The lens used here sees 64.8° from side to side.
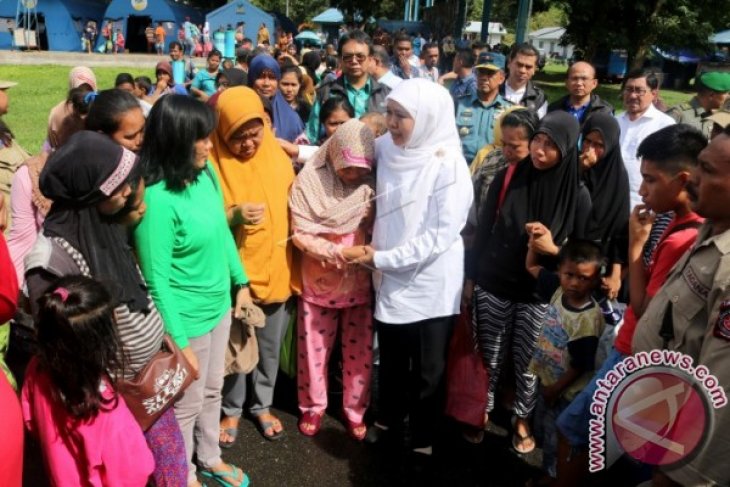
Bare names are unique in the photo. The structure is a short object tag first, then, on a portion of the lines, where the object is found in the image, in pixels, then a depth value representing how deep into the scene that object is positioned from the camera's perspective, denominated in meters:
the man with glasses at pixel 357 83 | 4.80
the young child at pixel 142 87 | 6.81
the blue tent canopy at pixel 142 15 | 27.25
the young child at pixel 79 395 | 1.74
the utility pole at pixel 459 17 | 22.03
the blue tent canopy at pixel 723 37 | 30.62
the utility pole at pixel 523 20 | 10.36
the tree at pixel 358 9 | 32.78
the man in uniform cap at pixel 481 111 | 4.87
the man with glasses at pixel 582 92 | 4.64
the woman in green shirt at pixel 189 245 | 2.21
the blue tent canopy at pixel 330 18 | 41.84
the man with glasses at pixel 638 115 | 4.43
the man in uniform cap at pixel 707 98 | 5.04
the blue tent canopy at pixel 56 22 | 25.62
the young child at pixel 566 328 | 2.65
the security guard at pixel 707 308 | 1.50
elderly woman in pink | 2.85
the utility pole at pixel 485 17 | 17.47
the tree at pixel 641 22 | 20.89
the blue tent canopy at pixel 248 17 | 26.20
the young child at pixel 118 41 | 27.45
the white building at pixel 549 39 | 60.41
